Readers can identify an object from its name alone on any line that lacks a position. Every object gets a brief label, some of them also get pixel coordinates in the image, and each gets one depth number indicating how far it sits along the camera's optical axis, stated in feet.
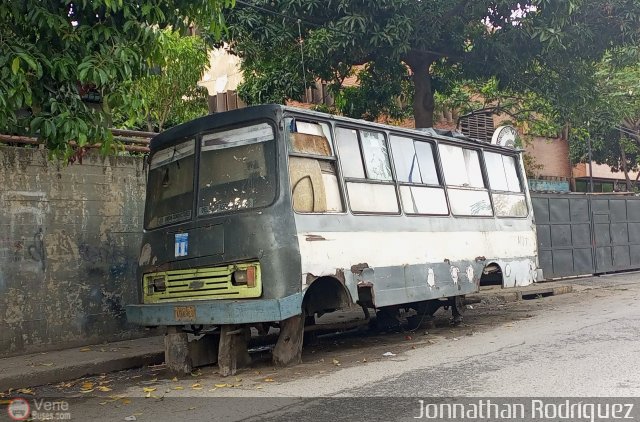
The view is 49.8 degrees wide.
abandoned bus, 23.88
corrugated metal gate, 56.80
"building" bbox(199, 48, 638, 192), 67.87
